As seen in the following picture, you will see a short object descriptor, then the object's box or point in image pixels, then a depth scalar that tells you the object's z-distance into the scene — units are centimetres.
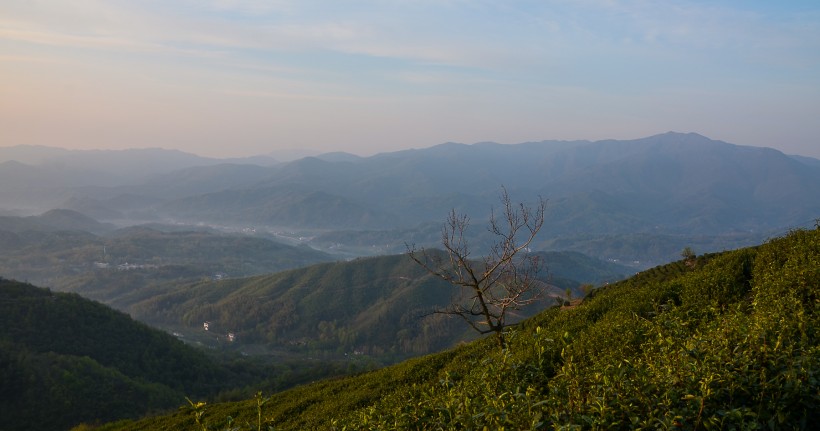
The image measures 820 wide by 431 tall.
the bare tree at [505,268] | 1555
